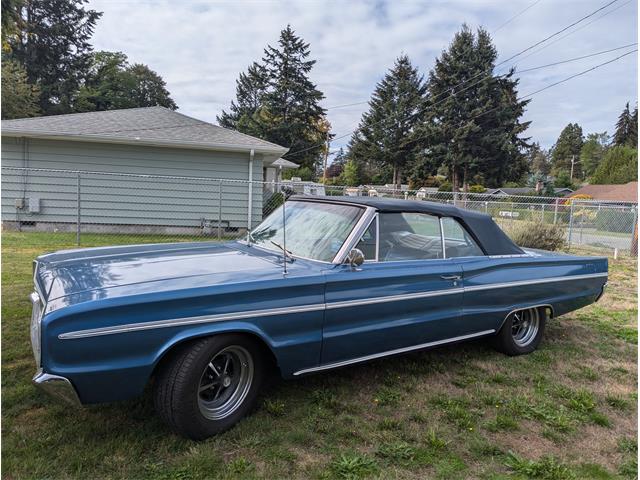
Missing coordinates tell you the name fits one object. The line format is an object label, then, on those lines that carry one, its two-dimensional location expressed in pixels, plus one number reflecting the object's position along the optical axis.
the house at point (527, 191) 52.91
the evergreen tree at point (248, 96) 49.81
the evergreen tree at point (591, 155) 86.00
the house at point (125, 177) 12.15
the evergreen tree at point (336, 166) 76.65
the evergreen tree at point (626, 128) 77.62
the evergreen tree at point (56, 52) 39.62
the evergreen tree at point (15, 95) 26.91
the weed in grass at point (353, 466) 2.47
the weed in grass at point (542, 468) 2.57
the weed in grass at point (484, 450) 2.77
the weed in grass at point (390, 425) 3.01
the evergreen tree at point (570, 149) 93.06
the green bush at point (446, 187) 41.35
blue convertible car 2.36
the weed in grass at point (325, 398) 3.25
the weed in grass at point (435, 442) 2.80
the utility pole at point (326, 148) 48.84
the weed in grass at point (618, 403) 3.53
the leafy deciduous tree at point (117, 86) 40.27
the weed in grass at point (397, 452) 2.66
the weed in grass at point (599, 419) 3.24
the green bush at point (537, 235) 10.81
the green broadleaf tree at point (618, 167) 53.10
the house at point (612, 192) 43.97
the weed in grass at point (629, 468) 2.63
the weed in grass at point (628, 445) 2.92
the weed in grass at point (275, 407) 3.08
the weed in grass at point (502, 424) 3.08
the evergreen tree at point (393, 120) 45.47
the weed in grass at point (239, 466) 2.44
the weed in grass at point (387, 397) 3.35
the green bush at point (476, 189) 40.16
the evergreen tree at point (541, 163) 103.69
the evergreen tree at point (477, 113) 37.12
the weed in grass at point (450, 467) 2.53
